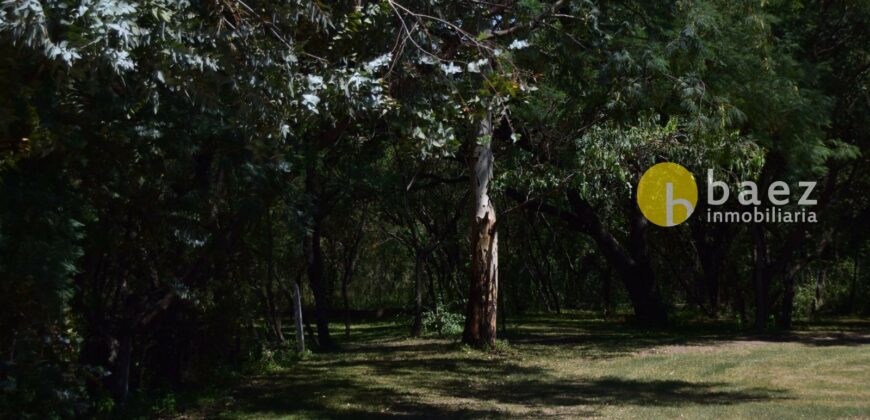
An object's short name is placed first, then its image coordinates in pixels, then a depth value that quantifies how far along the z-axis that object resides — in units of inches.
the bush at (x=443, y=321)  925.2
